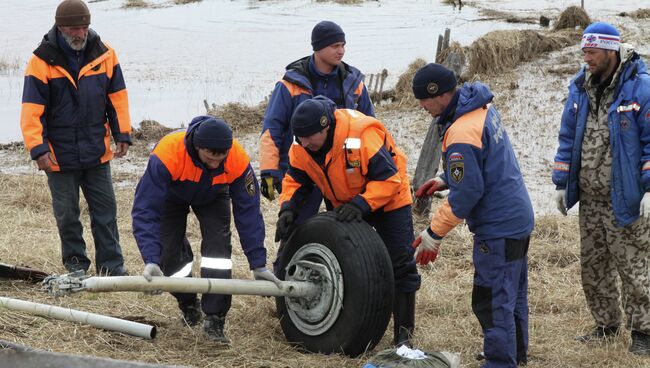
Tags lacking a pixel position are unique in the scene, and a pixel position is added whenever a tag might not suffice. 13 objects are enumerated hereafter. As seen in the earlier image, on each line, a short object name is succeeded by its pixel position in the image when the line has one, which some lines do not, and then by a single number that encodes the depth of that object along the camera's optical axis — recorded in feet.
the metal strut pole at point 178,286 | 31.78
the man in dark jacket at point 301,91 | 42.86
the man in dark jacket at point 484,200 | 32.78
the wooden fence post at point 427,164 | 59.11
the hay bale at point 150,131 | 88.22
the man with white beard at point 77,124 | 43.70
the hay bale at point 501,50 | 107.14
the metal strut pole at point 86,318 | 35.83
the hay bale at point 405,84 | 101.44
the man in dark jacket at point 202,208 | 34.71
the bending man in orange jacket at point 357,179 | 35.83
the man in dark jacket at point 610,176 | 36.32
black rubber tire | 35.60
